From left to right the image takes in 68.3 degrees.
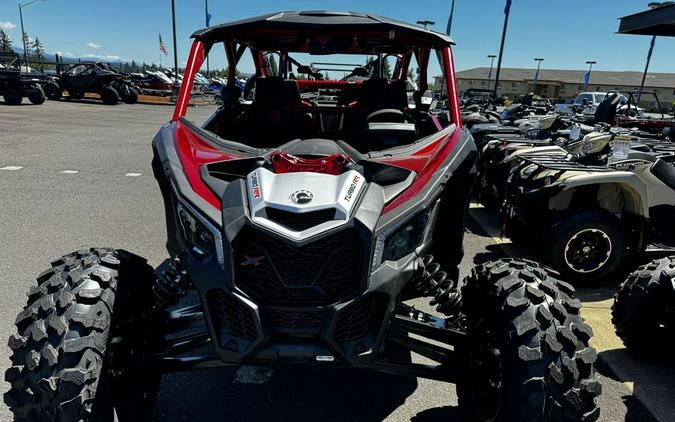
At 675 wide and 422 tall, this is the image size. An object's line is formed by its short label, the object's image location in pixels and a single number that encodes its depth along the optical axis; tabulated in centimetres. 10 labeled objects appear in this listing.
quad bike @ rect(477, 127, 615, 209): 576
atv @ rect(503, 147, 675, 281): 454
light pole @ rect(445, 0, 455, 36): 3047
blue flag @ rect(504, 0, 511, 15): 2391
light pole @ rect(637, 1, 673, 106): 3044
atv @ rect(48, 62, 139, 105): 2517
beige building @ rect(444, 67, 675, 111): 7694
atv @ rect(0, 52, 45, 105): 2086
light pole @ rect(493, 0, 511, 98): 2402
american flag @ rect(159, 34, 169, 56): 3194
